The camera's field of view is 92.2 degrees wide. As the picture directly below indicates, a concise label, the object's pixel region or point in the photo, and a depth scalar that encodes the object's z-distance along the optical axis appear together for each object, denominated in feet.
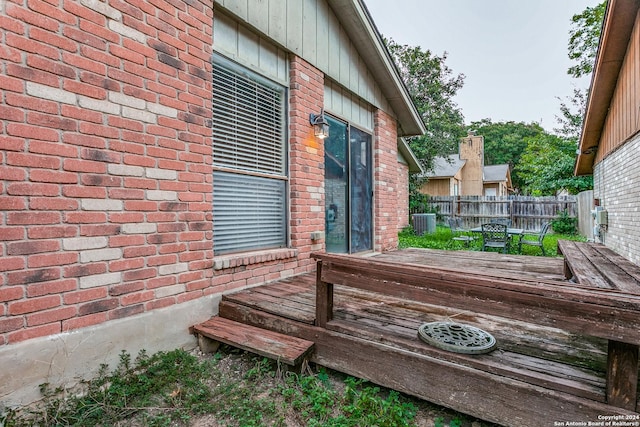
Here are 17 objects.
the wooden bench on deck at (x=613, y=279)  4.71
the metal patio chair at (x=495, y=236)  22.89
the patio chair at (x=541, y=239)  23.54
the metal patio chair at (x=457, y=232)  27.63
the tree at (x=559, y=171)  42.98
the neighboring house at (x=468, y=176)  62.85
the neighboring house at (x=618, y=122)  13.41
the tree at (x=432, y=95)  42.75
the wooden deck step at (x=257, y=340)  7.30
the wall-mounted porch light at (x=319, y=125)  13.15
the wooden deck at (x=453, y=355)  5.26
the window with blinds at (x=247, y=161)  10.07
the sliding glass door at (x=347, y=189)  15.19
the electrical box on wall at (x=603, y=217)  19.03
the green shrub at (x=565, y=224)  39.63
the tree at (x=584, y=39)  42.27
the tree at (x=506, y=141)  108.17
